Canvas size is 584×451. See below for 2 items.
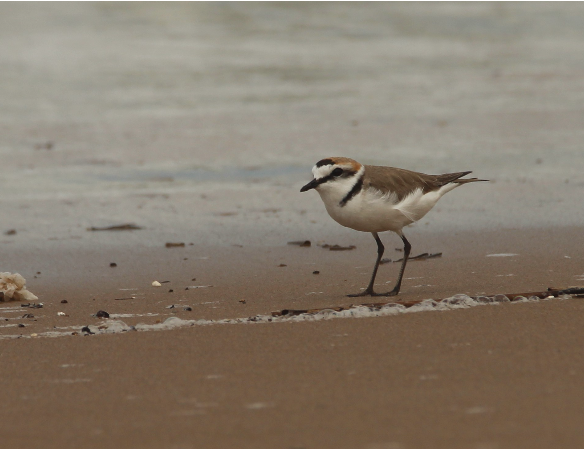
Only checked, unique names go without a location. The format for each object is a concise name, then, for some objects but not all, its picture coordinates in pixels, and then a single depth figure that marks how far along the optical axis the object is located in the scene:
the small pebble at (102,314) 10.73
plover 11.63
